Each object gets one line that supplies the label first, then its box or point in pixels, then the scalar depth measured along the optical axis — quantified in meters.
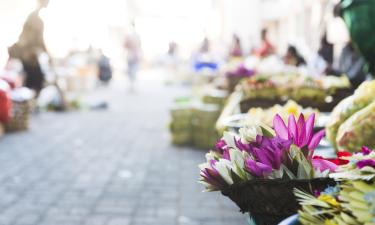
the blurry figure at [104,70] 22.02
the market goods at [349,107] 2.83
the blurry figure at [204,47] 23.39
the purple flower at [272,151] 1.79
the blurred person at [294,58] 10.27
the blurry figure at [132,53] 18.41
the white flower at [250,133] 1.89
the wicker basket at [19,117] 9.44
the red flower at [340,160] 1.92
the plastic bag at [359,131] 2.54
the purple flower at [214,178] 1.87
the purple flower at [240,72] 7.79
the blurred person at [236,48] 15.90
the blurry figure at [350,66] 7.23
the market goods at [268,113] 3.71
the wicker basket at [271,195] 1.79
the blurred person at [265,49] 12.70
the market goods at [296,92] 5.62
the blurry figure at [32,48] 10.86
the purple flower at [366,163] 1.59
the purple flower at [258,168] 1.79
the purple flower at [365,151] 1.77
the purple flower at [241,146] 1.87
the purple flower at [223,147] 1.94
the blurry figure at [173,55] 31.61
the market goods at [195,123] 7.95
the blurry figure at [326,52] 9.55
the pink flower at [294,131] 1.86
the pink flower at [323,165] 1.84
